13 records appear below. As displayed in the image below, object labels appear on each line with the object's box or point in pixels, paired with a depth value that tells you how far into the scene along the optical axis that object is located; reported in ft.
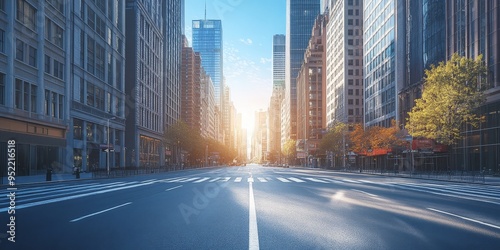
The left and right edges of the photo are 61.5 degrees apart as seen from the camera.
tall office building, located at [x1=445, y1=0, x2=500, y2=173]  141.38
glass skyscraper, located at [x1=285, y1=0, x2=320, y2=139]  612.29
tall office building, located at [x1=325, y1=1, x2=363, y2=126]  350.02
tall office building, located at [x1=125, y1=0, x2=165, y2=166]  240.32
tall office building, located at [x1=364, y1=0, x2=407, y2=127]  230.68
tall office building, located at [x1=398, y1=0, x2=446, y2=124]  181.06
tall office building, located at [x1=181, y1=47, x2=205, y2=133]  517.55
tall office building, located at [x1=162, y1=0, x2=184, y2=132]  337.72
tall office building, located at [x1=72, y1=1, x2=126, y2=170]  169.37
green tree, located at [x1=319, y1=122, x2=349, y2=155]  268.00
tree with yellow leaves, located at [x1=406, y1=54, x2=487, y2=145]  126.62
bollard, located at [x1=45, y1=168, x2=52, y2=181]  104.28
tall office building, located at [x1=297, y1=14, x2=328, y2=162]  478.84
